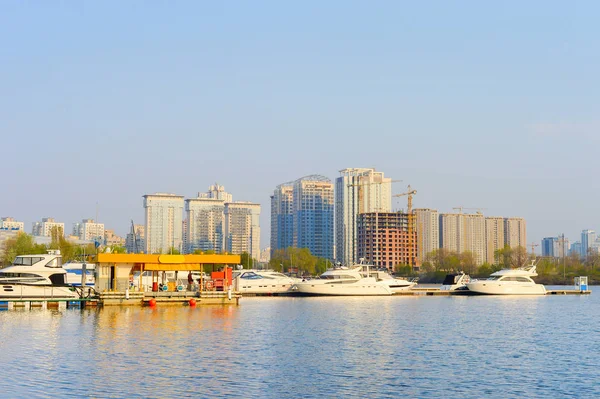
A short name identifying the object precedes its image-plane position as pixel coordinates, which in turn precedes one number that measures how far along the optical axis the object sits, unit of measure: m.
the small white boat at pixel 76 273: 80.46
